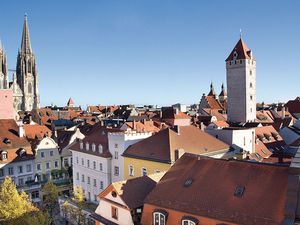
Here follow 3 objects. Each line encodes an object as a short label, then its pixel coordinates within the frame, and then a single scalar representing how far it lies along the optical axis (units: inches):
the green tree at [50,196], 1856.5
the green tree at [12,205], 1325.0
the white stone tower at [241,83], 3651.6
